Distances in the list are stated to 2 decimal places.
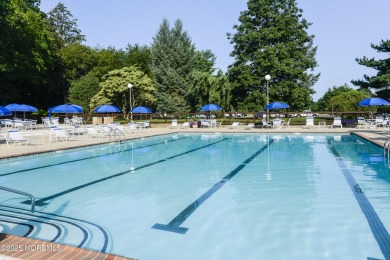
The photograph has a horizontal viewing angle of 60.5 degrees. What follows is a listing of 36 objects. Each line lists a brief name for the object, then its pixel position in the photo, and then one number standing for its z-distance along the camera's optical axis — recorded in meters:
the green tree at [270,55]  30.97
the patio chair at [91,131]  17.83
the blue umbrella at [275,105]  25.00
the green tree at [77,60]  43.16
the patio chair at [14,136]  13.84
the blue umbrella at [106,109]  26.37
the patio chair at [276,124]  24.18
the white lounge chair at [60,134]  15.86
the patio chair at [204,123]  26.23
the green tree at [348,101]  37.81
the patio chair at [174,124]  27.08
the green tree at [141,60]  47.54
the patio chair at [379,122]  22.60
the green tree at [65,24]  55.00
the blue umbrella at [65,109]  24.34
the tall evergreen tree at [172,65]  40.59
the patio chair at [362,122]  23.67
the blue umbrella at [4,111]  18.06
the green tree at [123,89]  37.19
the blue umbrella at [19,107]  27.39
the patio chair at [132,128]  22.03
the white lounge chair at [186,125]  27.00
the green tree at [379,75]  23.08
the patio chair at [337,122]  23.95
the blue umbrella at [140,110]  27.19
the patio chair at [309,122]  25.53
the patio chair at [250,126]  25.74
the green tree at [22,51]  32.03
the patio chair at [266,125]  24.58
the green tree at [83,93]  38.88
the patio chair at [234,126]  24.86
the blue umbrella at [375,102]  21.95
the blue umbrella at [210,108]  26.51
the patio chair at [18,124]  23.84
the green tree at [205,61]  51.19
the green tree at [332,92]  69.31
